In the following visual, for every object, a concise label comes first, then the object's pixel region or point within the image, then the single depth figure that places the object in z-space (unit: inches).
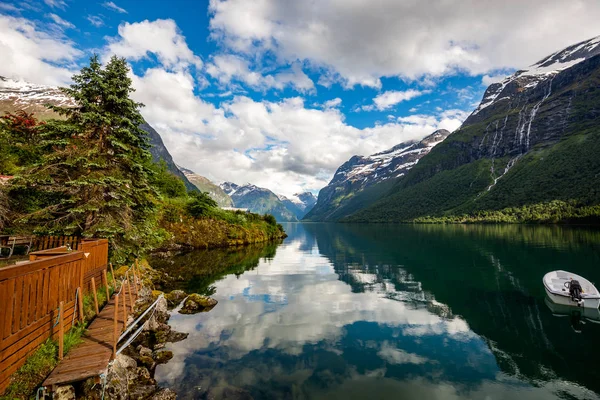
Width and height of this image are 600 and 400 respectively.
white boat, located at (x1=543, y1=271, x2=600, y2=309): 875.4
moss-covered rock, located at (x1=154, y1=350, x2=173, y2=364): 579.8
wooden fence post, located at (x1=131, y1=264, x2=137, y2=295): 773.6
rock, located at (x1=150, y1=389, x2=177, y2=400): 444.4
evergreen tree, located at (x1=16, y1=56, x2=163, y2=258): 742.5
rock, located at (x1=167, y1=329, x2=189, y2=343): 684.1
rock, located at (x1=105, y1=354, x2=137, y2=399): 385.7
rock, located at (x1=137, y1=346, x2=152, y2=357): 569.4
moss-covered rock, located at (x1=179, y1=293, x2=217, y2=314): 901.2
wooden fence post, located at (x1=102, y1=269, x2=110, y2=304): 659.1
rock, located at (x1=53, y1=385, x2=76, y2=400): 320.3
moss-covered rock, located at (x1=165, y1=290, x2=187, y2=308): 954.5
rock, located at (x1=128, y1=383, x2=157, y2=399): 443.8
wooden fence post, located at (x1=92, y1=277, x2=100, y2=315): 534.0
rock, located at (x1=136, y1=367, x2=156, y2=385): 484.2
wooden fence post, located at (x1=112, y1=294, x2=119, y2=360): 394.0
